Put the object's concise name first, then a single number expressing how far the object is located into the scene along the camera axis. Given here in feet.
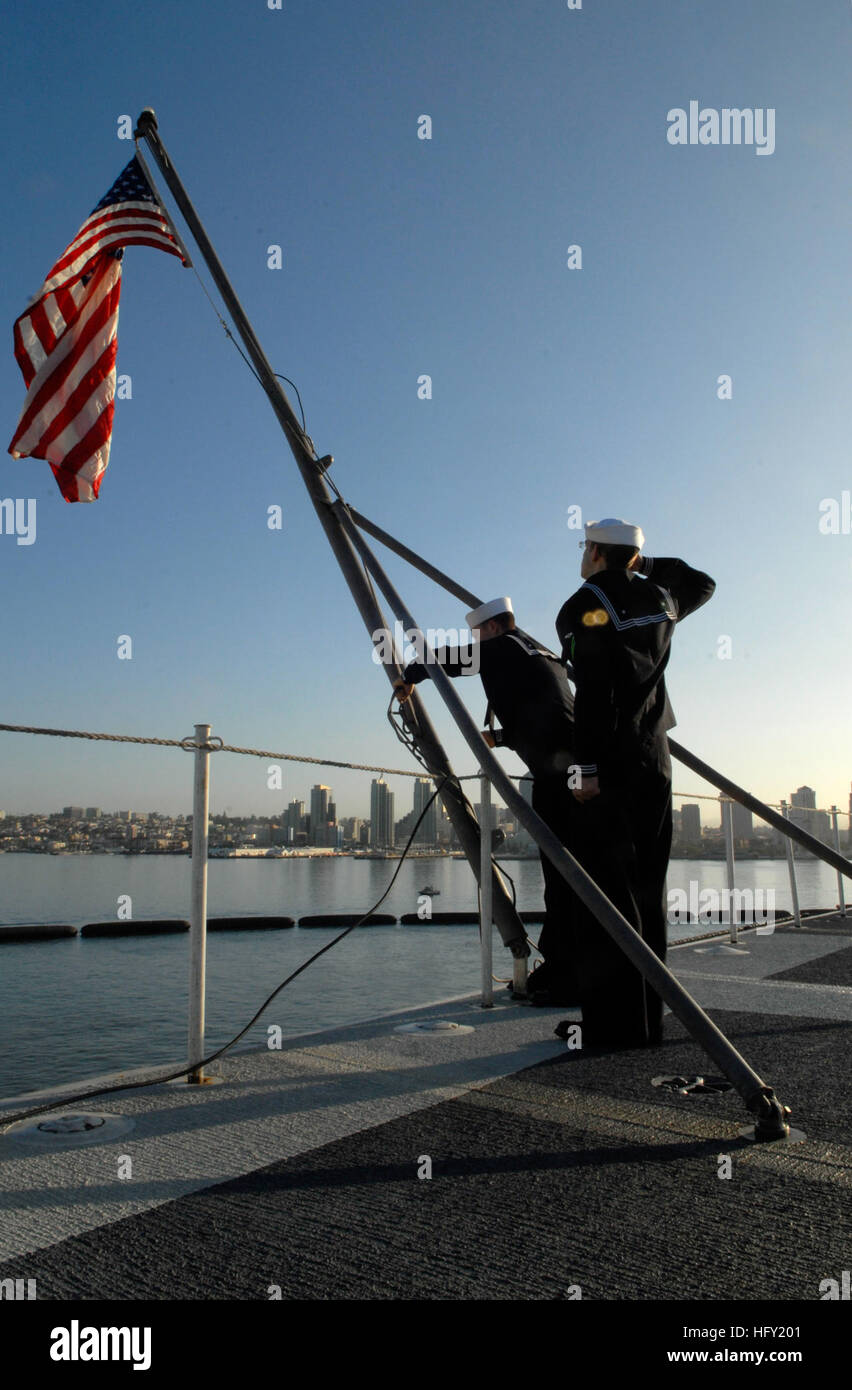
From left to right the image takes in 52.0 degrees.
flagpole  12.82
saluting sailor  9.69
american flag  13.62
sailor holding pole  12.40
